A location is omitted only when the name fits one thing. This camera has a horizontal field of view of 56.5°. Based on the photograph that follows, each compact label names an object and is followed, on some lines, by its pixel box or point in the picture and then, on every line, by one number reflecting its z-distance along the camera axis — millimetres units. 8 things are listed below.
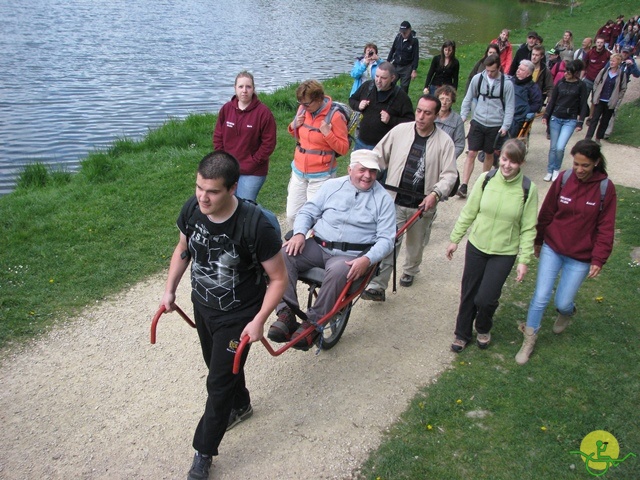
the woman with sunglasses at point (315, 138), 6297
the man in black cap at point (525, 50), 11914
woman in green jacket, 5031
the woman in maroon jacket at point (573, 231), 4898
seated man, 4996
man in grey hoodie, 8508
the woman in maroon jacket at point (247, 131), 6559
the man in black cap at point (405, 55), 12047
